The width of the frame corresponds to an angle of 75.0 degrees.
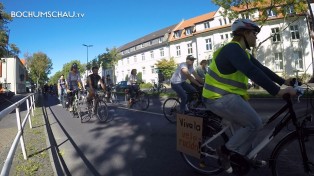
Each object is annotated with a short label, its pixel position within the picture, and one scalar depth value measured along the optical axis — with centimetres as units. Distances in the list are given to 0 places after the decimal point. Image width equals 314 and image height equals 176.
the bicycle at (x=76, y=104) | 764
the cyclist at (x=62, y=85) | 1144
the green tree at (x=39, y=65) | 6011
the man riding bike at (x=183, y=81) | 528
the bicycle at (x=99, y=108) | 664
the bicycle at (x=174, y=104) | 536
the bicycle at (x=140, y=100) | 872
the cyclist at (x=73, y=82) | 863
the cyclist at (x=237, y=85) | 226
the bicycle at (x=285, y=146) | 211
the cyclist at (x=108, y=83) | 1472
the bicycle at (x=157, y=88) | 1923
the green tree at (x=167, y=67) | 3513
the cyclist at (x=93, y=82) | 666
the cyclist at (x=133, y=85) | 879
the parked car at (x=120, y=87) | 2532
